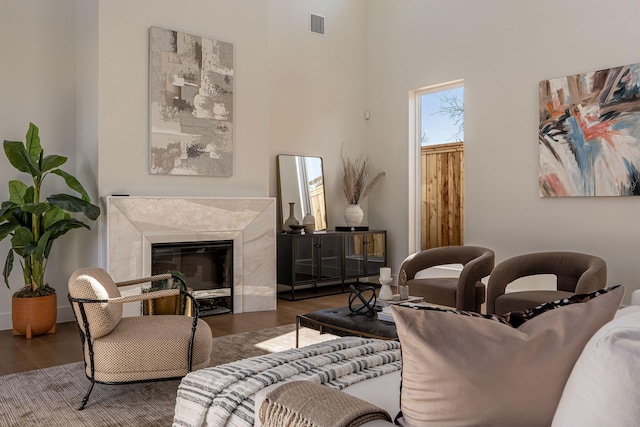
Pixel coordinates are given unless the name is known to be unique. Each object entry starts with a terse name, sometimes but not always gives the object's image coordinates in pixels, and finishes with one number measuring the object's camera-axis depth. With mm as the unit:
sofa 1005
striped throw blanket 1736
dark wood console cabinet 6172
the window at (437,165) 6652
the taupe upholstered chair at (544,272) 3900
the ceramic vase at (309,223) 6344
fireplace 4684
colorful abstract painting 4871
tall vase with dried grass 6956
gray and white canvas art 4965
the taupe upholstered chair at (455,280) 4449
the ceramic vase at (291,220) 6301
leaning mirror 6543
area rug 2730
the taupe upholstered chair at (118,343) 2848
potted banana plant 4312
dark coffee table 3057
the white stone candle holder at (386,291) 3691
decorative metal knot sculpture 3472
